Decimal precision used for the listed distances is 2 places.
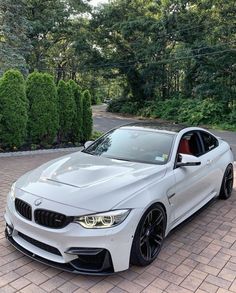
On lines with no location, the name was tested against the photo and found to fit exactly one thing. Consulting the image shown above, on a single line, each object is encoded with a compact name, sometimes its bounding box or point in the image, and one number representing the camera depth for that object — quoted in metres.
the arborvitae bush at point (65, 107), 9.24
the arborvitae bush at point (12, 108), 7.92
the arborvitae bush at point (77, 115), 9.66
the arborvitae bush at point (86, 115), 10.09
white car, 2.69
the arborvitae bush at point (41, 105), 8.52
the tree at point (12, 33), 16.14
